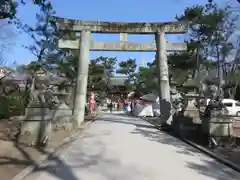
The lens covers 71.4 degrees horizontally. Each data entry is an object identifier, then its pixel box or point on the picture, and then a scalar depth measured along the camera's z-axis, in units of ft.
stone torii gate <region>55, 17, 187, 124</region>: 32.14
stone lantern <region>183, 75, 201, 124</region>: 24.99
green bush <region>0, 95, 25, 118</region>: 31.11
